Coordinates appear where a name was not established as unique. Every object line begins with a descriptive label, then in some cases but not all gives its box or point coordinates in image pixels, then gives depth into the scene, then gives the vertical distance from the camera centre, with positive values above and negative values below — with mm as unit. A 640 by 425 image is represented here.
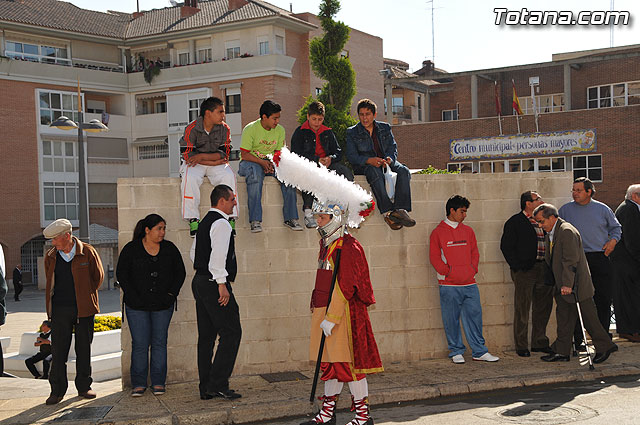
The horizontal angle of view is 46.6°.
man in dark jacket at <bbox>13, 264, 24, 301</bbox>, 33716 -3758
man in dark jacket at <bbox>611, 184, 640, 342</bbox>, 10602 -1236
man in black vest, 7617 -1030
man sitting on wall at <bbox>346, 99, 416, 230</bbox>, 9383 +403
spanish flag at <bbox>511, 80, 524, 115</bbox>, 39938 +4537
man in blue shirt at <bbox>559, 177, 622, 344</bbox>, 10055 -657
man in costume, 6828 -1189
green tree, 35719 +6094
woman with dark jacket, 8000 -993
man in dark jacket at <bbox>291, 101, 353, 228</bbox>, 9188 +614
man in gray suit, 9117 -1165
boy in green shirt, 8898 +406
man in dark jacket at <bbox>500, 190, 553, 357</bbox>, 9742 -1107
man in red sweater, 9492 -1127
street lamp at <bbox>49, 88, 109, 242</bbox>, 22938 +642
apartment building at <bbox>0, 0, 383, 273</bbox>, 46031 +7351
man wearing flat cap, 8023 -1107
